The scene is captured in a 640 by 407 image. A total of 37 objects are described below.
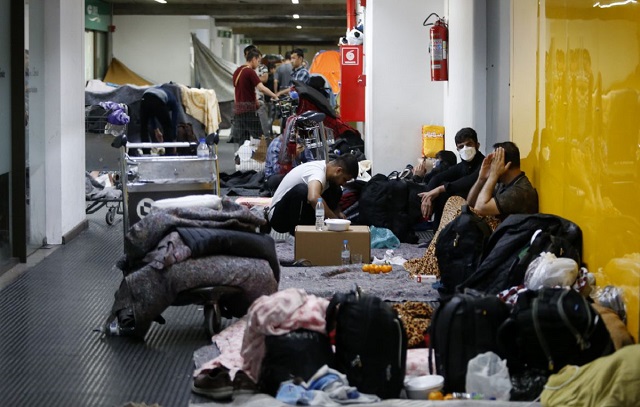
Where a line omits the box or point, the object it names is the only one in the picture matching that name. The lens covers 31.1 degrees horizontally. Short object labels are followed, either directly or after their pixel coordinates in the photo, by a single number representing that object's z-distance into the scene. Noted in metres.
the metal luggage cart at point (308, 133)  13.19
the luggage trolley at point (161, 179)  9.16
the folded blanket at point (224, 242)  6.53
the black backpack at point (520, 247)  6.71
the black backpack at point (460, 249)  7.59
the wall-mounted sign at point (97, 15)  25.11
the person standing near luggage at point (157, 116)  15.38
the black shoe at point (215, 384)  5.33
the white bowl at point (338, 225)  8.89
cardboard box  8.84
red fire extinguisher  12.77
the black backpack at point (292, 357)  5.38
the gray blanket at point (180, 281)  6.50
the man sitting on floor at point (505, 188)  8.13
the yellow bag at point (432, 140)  13.42
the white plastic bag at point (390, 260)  8.95
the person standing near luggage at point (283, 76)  23.88
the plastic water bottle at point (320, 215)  9.02
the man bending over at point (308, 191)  9.34
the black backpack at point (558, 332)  5.19
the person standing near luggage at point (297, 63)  20.58
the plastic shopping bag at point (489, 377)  5.18
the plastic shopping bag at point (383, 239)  9.91
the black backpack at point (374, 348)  5.29
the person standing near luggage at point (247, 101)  17.05
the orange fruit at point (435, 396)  5.21
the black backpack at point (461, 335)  5.37
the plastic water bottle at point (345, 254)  8.82
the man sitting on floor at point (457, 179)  9.61
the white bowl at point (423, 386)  5.27
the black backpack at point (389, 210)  10.27
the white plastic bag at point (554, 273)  6.16
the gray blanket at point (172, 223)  6.57
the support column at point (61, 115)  10.12
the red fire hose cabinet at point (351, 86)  16.72
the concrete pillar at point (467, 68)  10.83
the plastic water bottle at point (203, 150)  9.47
